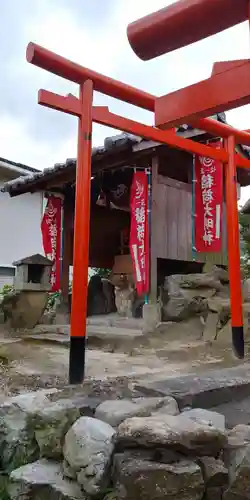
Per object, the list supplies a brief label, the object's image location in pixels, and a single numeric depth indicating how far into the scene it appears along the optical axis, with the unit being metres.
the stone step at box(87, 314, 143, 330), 8.53
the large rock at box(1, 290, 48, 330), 9.42
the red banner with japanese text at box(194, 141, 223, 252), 7.89
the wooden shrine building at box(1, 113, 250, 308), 8.00
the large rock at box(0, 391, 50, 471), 2.95
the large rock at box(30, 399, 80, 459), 2.74
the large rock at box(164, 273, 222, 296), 7.62
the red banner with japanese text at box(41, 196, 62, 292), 10.74
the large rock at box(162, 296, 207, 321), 7.38
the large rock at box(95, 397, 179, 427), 2.77
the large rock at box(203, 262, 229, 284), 8.00
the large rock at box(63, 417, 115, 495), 2.35
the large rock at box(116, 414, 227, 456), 2.29
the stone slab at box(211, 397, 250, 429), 3.04
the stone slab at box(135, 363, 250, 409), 3.24
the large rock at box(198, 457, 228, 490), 2.30
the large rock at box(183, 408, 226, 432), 2.56
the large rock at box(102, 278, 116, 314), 11.40
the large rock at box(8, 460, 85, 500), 2.44
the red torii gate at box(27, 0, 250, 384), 2.66
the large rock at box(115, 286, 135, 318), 10.04
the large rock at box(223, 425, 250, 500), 2.22
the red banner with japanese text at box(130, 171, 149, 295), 7.70
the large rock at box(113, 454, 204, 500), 2.18
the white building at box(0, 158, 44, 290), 15.80
